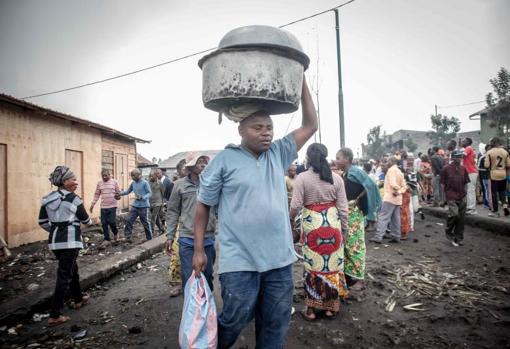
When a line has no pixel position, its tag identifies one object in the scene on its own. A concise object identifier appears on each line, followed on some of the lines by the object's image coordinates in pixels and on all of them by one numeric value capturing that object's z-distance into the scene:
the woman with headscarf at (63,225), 3.80
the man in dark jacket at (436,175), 9.87
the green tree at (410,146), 40.53
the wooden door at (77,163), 11.22
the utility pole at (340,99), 11.62
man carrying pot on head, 1.88
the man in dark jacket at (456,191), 6.40
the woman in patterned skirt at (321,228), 3.45
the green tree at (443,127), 35.22
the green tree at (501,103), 20.56
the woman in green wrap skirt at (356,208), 4.11
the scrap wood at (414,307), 3.62
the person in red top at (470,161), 9.55
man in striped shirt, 7.98
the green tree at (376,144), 45.66
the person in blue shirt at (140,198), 8.10
